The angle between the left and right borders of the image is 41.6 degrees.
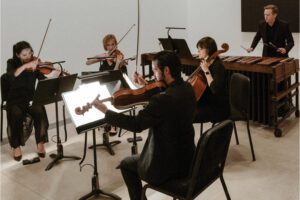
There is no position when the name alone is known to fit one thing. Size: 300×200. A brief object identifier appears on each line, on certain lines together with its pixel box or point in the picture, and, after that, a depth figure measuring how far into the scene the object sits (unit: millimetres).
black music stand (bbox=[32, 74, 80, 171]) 3375
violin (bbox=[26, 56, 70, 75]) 3966
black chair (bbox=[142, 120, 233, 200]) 1999
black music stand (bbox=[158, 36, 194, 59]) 4637
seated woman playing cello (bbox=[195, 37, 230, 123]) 3434
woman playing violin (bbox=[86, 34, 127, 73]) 4332
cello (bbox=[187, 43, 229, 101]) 3387
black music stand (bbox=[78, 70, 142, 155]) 3148
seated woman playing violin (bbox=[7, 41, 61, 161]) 3869
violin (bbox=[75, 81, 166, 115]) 2557
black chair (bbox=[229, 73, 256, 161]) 3395
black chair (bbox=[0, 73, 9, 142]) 3943
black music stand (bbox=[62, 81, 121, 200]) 2709
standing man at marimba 4770
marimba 4051
